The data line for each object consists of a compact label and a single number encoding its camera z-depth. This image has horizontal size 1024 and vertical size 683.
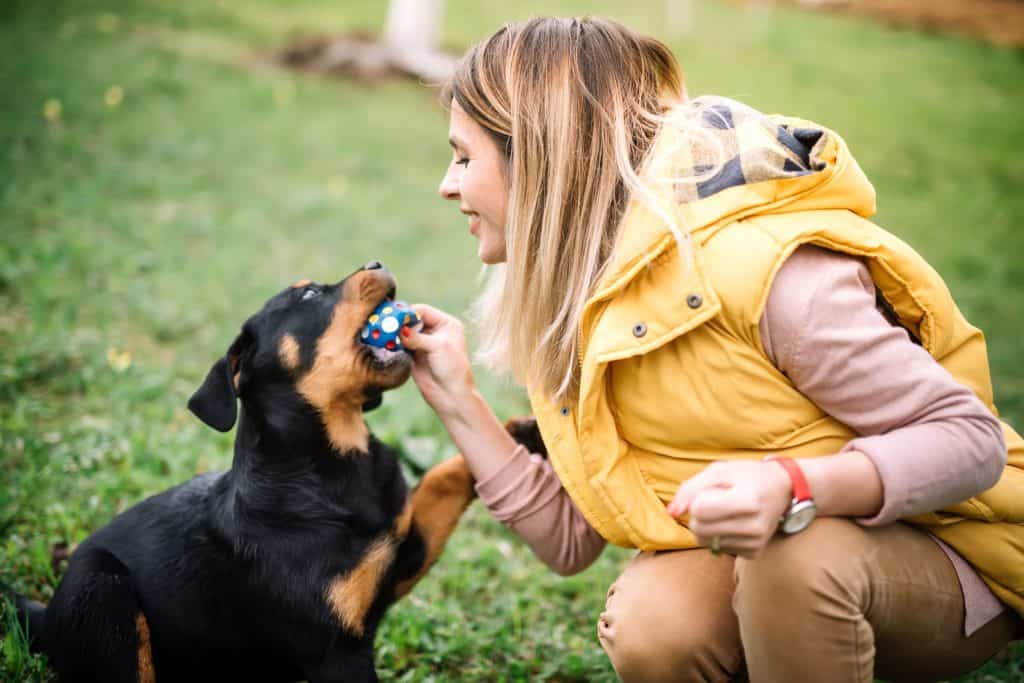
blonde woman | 1.84
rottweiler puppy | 2.57
